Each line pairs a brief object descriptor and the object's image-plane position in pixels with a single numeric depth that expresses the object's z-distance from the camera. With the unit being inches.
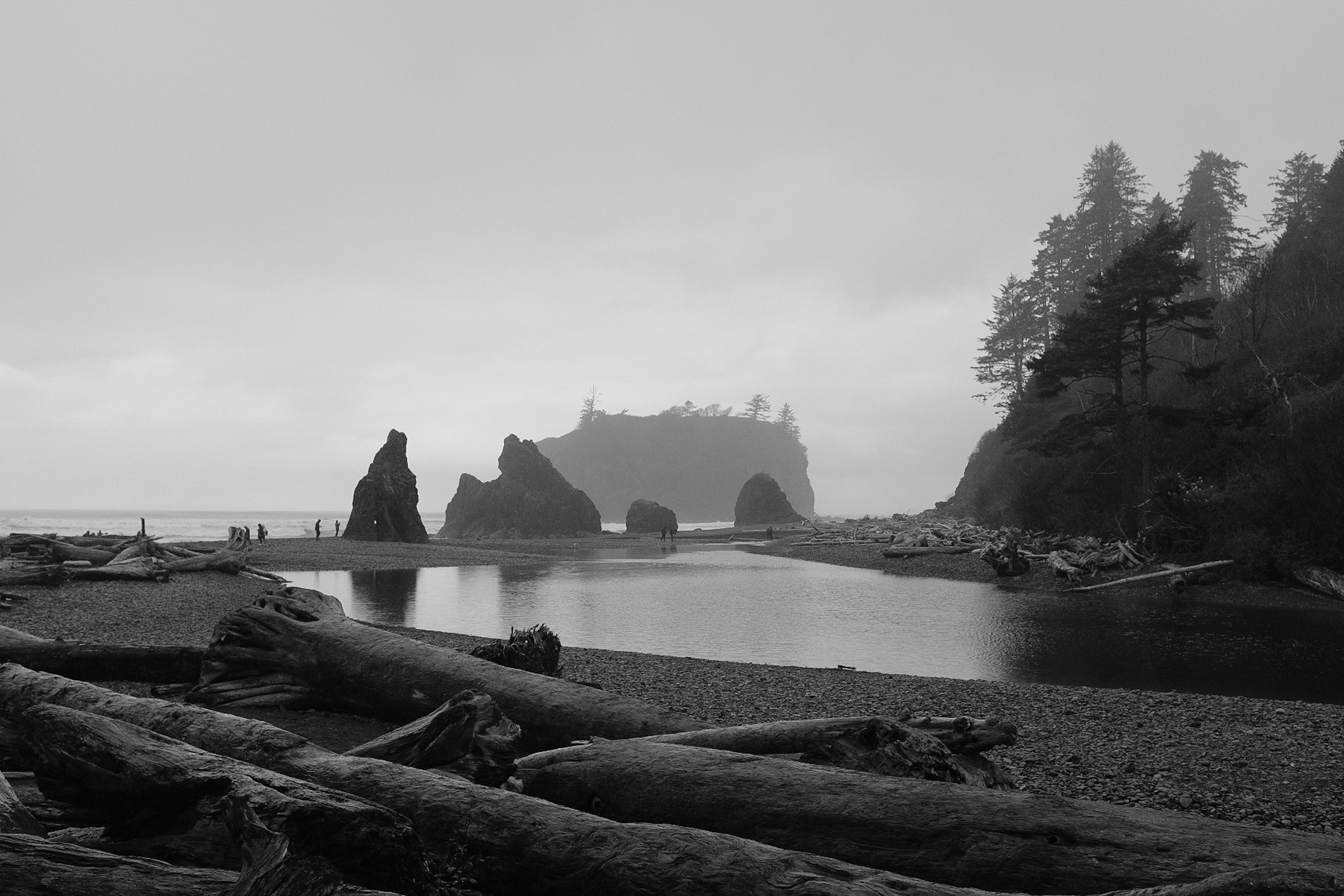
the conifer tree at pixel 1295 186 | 2271.2
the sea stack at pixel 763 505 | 3762.3
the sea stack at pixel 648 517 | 3287.4
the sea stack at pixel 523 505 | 3080.7
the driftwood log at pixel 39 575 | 726.5
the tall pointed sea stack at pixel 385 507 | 1957.4
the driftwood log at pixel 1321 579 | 748.0
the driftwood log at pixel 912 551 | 1408.7
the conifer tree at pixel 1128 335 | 1131.3
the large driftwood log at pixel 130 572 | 824.9
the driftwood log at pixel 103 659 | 322.0
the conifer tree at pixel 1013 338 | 2448.3
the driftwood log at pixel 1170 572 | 871.1
